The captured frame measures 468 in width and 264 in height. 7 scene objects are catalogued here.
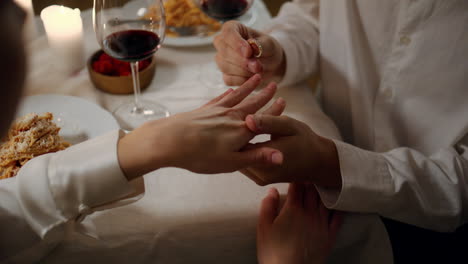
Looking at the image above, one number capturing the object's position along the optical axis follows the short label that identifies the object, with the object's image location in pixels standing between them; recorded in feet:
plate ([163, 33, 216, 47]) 3.82
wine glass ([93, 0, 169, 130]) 2.68
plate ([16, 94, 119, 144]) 2.73
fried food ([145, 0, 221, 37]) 4.00
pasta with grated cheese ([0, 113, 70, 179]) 2.39
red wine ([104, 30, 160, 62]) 2.77
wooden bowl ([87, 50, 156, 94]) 3.19
